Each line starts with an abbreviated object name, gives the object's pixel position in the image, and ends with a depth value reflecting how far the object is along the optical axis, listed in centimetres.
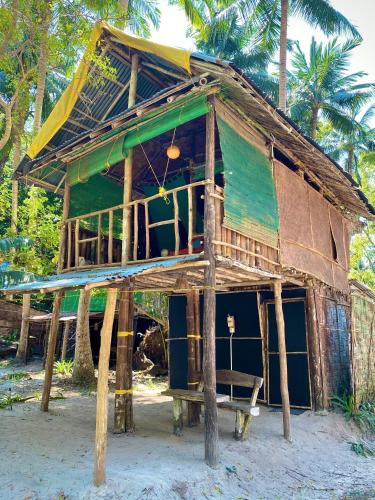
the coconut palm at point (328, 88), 1716
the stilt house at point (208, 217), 541
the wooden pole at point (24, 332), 1404
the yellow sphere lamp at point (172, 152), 715
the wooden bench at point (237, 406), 606
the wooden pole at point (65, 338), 1425
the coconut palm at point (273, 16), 1337
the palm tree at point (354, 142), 1880
